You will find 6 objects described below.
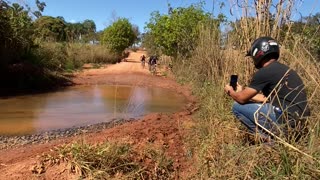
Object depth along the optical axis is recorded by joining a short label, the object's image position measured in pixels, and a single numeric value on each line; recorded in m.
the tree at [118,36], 21.91
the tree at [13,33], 8.42
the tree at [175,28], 11.54
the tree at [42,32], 12.07
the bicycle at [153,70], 13.91
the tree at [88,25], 46.87
